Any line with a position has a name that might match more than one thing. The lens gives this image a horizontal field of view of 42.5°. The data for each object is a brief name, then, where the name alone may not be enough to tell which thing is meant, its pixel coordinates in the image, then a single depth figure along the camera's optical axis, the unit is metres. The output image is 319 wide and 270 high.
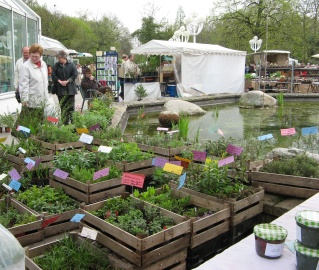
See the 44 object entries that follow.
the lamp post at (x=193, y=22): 21.30
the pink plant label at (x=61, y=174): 3.82
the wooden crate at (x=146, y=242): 2.67
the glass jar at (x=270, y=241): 2.01
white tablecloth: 1.98
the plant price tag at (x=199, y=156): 4.17
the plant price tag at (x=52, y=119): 5.60
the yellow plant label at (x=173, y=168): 3.55
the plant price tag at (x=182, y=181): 3.42
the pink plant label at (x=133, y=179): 3.48
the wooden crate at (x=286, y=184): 3.72
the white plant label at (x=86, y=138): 4.73
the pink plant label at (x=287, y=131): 4.92
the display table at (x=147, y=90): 14.62
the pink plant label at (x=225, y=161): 3.65
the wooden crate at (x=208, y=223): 3.03
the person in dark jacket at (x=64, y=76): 7.61
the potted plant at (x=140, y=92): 14.25
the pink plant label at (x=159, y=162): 4.02
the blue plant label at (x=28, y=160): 4.18
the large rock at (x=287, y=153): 4.47
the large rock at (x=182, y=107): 11.42
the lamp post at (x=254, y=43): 23.31
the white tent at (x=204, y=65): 15.12
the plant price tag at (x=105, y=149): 4.18
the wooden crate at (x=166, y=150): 4.94
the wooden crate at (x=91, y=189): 3.66
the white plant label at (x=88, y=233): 2.87
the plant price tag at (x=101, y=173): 3.68
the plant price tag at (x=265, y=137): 4.75
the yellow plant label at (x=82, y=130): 5.75
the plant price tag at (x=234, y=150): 4.22
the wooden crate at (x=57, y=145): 5.04
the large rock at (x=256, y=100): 13.70
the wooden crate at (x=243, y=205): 3.36
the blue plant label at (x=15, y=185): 3.74
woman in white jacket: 5.83
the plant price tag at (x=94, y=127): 5.83
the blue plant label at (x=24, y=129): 5.01
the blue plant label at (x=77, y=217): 3.00
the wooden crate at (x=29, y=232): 3.06
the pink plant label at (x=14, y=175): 3.90
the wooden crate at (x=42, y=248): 2.85
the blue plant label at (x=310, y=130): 4.66
